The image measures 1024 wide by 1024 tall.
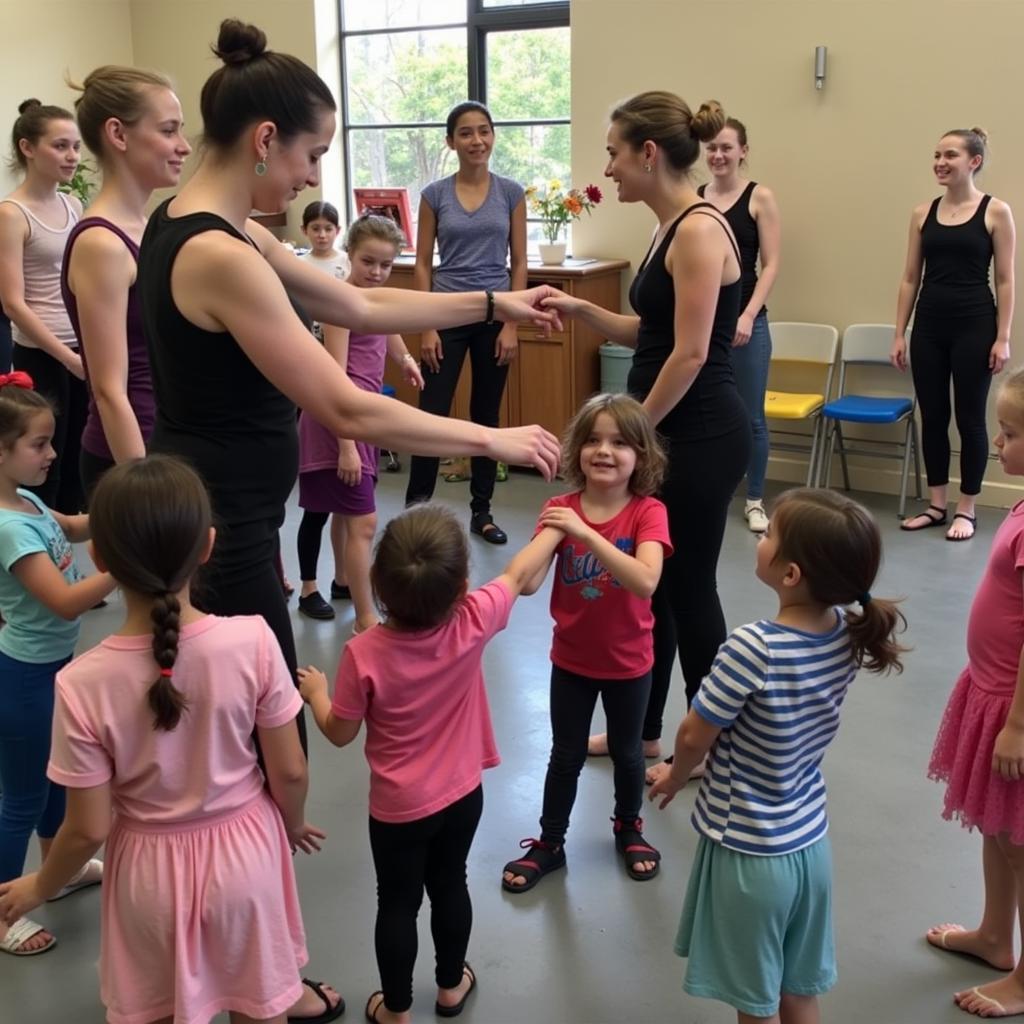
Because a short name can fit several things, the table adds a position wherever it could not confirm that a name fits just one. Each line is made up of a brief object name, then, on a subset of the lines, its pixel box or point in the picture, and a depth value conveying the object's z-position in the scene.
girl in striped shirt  1.56
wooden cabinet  5.36
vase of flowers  5.42
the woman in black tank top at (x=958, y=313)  4.39
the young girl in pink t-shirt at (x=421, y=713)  1.61
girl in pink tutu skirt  1.77
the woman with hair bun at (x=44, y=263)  3.40
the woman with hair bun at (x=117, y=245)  2.09
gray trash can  5.31
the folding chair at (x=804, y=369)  4.98
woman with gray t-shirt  4.48
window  6.02
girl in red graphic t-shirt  2.13
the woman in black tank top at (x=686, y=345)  2.34
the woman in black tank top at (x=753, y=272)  4.67
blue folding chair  4.79
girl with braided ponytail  1.40
